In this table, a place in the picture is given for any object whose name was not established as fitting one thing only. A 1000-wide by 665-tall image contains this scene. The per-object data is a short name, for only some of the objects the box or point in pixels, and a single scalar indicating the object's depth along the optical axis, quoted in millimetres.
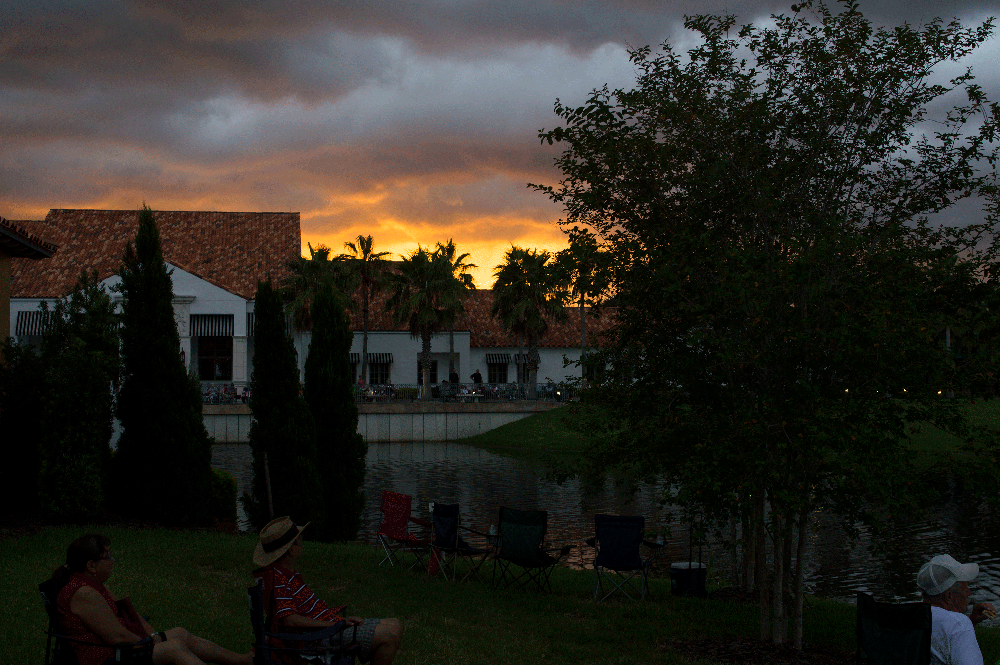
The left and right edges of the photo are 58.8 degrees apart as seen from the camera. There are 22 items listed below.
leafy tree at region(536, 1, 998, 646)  6984
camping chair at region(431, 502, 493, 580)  10672
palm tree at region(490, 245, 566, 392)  47969
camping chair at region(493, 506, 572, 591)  10188
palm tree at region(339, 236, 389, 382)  48500
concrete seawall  45375
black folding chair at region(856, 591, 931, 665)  4953
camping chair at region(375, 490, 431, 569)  11470
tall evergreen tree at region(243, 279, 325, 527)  15086
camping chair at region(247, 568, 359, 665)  4879
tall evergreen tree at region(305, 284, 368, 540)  15742
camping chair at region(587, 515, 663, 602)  9992
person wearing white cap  4934
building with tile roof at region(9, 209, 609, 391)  47406
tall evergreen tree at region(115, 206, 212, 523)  14695
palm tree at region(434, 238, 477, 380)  48281
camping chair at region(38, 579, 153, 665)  5031
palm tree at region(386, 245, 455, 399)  48094
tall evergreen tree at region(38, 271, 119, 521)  13555
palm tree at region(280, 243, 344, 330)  45312
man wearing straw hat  5203
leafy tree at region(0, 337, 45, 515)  14484
